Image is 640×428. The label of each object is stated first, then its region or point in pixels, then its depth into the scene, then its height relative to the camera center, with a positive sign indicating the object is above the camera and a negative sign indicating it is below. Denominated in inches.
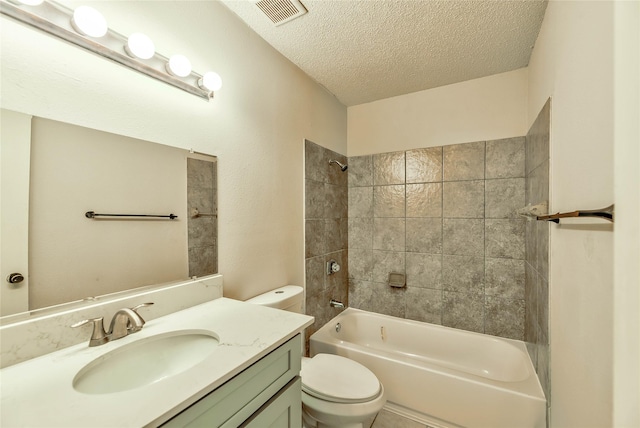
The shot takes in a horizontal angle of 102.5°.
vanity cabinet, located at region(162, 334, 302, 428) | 24.9 -21.0
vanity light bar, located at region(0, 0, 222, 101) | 29.6 +23.2
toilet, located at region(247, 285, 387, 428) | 48.7 -35.1
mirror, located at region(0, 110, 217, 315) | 31.0 +0.0
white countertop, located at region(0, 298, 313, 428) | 20.4 -16.3
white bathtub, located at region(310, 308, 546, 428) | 54.4 -40.3
